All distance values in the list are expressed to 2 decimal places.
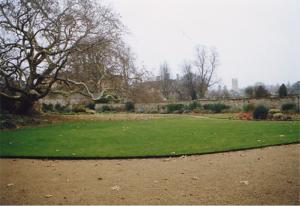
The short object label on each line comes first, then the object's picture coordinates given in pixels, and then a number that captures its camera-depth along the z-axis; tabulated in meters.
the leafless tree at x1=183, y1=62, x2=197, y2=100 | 61.60
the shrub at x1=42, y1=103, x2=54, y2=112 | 35.39
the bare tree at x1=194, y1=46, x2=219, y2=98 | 58.22
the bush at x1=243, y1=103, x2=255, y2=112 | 25.92
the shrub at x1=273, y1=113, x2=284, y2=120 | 18.87
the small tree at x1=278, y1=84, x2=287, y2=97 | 30.05
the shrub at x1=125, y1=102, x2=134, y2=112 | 39.22
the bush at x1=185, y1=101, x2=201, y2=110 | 34.69
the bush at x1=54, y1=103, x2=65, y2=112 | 37.12
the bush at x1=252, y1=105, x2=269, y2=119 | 19.96
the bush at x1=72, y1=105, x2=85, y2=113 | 35.38
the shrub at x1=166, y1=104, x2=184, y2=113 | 35.92
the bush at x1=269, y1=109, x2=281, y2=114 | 20.53
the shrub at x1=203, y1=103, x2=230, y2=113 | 30.90
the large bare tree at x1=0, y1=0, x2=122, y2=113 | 19.78
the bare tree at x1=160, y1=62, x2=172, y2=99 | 68.50
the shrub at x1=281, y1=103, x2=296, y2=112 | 23.98
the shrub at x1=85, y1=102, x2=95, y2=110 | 42.53
